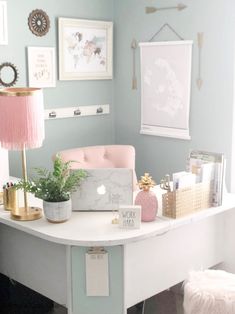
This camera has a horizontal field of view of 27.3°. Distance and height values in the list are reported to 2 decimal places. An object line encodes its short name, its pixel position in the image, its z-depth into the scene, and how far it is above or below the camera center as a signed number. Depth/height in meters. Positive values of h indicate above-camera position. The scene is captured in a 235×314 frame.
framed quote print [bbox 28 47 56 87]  3.34 +0.07
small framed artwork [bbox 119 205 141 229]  2.09 -0.60
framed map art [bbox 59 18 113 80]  3.52 +0.21
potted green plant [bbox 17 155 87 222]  2.13 -0.49
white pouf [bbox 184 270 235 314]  1.99 -0.90
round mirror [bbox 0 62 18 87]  3.20 +0.02
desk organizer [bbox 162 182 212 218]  2.23 -0.58
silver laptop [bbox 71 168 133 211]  2.25 -0.50
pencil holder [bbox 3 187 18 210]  2.33 -0.57
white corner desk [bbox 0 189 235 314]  2.05 -0.81
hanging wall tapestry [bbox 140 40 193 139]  3.38 -0.08
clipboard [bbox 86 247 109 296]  2.03 -0.81
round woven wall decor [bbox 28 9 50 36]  3.33 +0.38
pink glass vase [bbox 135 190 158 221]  2.18 -0.57
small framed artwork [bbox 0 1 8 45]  3.14 +0.36
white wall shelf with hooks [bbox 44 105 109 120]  3.52 -0.26
